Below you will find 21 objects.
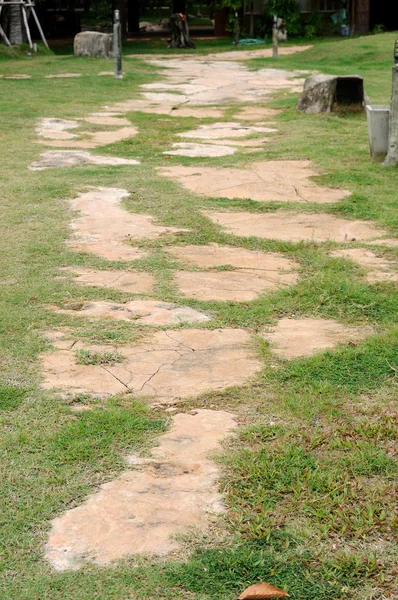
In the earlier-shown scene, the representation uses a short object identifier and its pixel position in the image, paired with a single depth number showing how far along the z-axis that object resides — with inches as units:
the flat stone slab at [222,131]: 322.7
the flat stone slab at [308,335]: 124.8
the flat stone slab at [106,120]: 354.6
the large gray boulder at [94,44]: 687.7
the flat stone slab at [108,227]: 176.2
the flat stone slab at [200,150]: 285.0
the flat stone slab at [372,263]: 156.3
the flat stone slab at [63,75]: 534.9
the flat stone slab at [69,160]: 266.2
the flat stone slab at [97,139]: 304.2
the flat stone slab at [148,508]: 80.7
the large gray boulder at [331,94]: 358.6
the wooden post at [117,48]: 482.6
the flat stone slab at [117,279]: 152.3
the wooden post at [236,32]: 836.7
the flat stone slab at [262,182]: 225.9
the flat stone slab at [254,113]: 370.9
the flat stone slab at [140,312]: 136.8
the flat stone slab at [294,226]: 186.5
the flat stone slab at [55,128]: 322.8
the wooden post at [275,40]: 664.4
